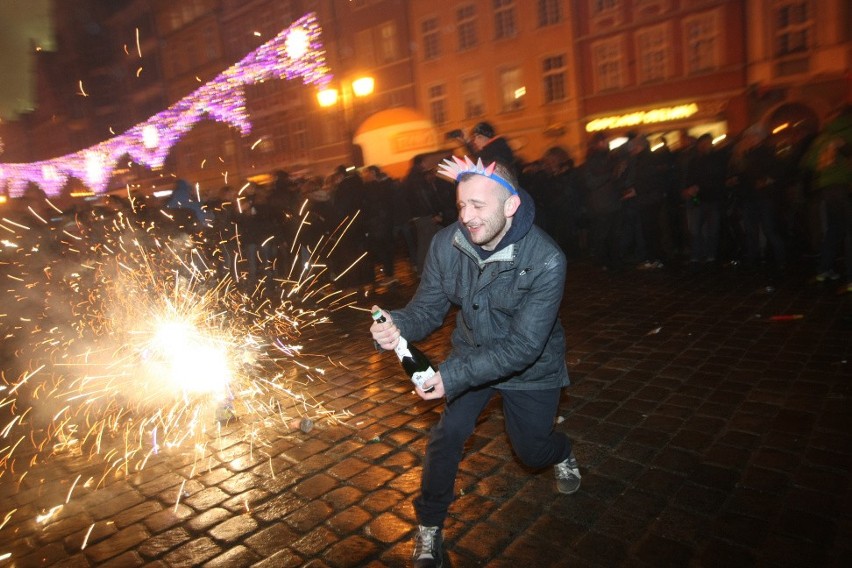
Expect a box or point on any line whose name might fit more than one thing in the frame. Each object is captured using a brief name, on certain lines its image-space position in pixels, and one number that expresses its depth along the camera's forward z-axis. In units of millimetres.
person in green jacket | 6258
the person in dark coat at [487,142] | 6523
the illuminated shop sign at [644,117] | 21891
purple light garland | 21797
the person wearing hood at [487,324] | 2590
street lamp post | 15293
